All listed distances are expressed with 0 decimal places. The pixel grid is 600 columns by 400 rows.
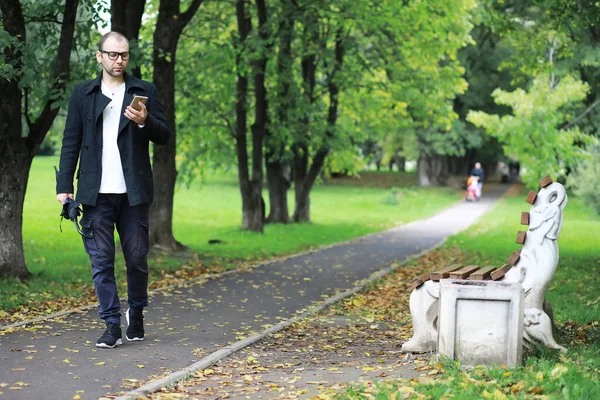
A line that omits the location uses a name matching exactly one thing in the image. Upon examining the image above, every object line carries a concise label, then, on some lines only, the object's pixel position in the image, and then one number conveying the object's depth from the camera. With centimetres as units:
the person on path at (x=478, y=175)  4628
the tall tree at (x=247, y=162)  2288
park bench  723
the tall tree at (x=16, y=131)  1150
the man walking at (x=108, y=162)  739
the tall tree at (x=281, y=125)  2231
